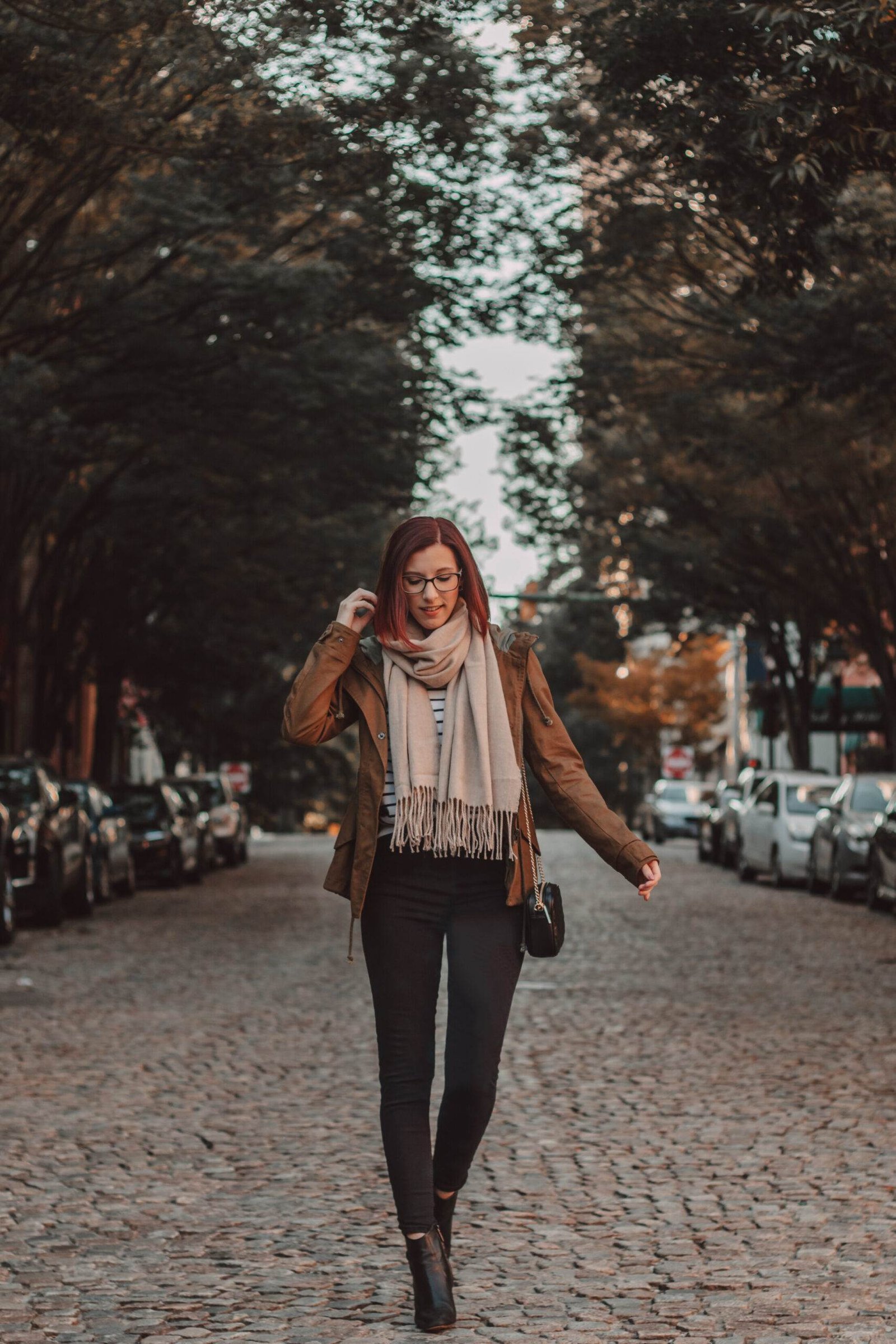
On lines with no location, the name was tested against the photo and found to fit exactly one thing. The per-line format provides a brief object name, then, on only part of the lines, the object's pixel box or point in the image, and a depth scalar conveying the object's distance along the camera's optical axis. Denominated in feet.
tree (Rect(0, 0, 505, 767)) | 44.37
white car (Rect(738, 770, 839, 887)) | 92.12
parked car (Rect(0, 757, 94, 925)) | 64.75
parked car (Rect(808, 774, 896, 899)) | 78.18
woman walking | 16.87
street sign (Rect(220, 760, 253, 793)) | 171.32
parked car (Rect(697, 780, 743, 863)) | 118.32
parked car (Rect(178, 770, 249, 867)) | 124.67
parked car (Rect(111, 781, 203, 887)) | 98.63
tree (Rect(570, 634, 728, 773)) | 232.12
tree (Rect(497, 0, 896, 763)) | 33.04
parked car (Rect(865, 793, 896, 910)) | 68.39
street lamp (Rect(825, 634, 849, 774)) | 126.21
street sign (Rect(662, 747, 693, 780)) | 189.47
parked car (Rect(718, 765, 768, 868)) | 109.81
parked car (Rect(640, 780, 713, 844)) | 180.24
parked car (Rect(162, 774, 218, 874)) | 110.32
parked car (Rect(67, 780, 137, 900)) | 82.43
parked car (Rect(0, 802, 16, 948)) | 57.11
